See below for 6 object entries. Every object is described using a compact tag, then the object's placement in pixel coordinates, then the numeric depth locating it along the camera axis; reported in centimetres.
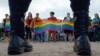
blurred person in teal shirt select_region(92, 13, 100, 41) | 669
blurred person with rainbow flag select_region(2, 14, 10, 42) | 715
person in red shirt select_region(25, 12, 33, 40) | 666
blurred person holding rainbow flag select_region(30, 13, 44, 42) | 685
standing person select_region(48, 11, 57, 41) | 660
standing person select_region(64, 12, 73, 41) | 664
